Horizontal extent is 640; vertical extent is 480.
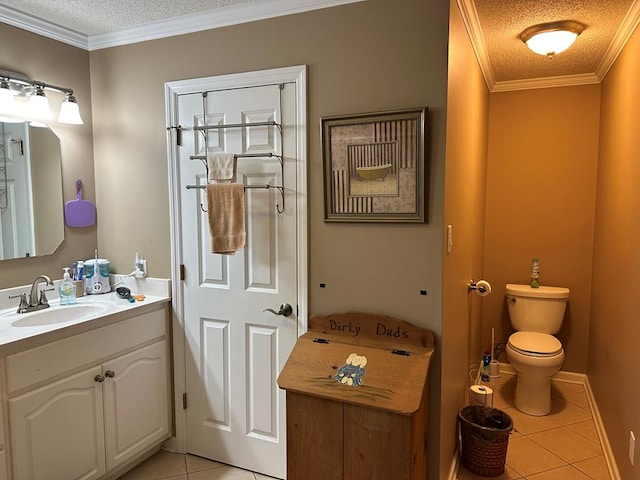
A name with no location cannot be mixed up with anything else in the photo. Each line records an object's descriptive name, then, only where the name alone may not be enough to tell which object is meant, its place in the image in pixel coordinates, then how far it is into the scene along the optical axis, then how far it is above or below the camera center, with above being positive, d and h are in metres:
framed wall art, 1.85 +0.16
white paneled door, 2.16 -0.43
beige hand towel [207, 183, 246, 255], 2.11 -0.06
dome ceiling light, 2.29 +0.89
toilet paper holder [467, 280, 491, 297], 2.52 -0.49
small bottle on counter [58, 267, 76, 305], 2.33 -0.47
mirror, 2.22 +0.07
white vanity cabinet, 1.79 -0.92
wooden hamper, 1.66 -0.78
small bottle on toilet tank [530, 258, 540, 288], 3.38 -0.55
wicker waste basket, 2.30 -1.28
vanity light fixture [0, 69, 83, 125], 2.16 +0.53
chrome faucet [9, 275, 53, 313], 2.17 -0.49
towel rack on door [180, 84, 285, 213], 2.12 +0.29
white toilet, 2.91 -0.96
